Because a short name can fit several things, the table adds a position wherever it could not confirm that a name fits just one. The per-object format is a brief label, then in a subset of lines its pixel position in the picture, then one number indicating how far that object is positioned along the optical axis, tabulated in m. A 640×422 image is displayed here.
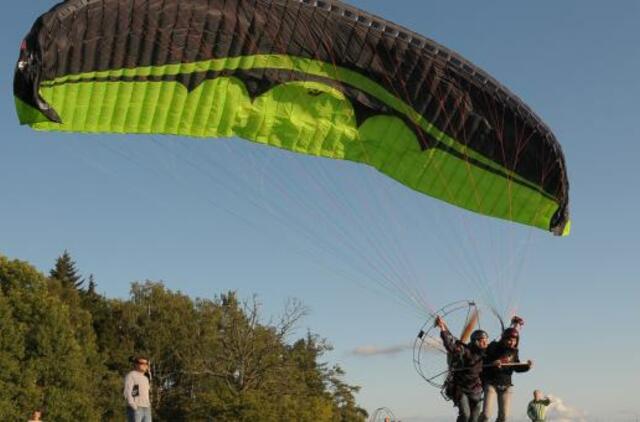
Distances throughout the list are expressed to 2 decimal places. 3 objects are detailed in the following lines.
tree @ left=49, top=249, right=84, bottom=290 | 80.94
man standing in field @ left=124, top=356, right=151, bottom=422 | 10.13
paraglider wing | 12.02
